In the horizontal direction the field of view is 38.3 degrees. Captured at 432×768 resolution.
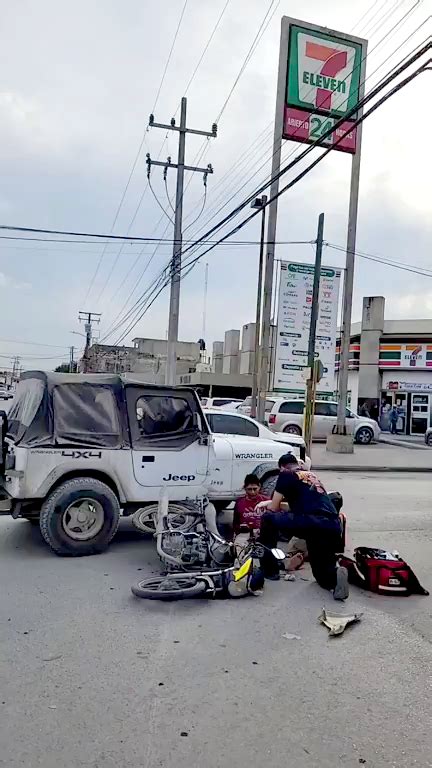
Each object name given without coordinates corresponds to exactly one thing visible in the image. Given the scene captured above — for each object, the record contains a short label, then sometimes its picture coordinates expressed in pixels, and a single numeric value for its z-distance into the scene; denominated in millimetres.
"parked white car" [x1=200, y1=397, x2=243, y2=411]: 26897
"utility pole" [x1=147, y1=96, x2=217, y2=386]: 21938
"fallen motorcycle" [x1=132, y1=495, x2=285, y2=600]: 5340
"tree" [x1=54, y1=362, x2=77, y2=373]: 100338
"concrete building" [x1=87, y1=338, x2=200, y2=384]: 70000
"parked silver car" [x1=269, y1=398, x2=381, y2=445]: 22969
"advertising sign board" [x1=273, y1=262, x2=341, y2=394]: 19719
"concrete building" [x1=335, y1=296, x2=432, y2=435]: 30703
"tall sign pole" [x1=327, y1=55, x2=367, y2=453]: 20609
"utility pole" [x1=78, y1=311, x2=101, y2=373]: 67019
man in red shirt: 7199
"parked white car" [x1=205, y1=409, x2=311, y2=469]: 12680
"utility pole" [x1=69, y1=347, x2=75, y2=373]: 98462
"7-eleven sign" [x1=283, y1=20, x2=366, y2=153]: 18891
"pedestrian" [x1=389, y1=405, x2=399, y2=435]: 31469
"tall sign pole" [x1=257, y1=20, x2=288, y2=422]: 18938
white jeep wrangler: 6539
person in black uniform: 5676
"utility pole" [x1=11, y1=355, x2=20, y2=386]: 130100
